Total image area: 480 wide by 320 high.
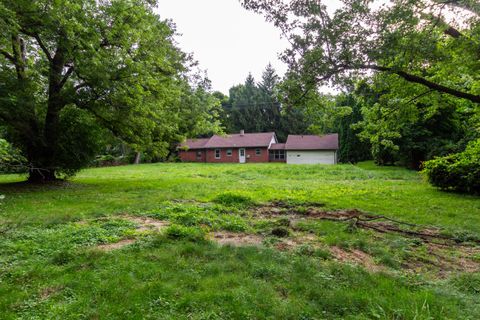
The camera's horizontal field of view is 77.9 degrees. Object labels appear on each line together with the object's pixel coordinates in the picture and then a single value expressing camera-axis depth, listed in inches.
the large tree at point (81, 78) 384.8
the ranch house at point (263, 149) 1529.9
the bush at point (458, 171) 442.9
